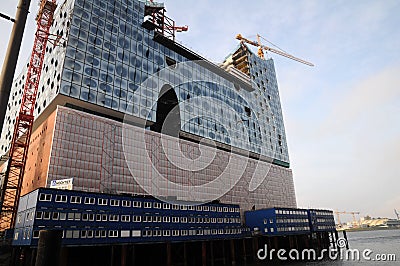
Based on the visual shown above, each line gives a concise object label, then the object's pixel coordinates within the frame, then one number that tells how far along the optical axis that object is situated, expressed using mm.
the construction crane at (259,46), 159725
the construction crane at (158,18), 88938
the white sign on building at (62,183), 53344
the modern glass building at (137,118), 61125
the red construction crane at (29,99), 66625
